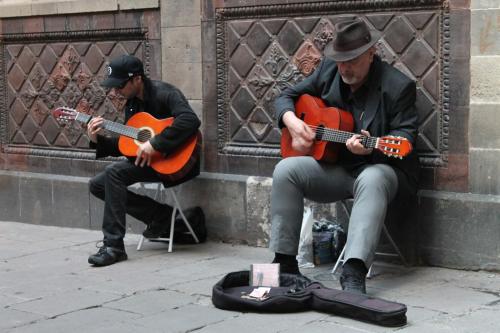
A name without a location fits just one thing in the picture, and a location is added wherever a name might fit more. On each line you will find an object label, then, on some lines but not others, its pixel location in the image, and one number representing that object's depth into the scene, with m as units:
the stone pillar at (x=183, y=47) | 7.66
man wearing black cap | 6.89
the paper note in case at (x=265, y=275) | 5.62
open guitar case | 4.92
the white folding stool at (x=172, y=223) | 7.25
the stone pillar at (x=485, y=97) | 6.04
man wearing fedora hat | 5.81
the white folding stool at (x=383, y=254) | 6.24
